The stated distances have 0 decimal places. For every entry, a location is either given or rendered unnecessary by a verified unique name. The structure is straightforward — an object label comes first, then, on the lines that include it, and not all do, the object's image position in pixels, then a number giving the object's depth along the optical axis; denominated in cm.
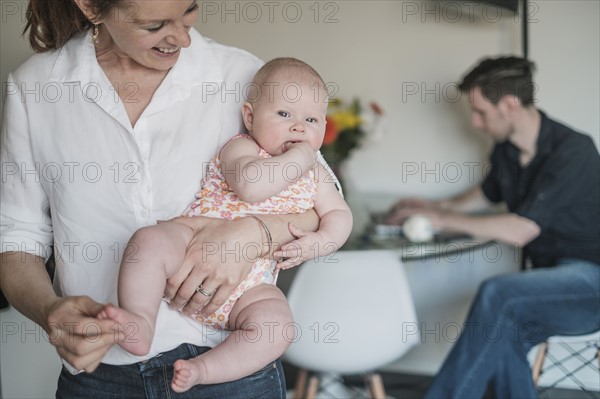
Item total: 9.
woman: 115
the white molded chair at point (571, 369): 318
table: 268
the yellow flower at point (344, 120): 309
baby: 110
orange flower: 297
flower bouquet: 311
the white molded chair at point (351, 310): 241
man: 255
